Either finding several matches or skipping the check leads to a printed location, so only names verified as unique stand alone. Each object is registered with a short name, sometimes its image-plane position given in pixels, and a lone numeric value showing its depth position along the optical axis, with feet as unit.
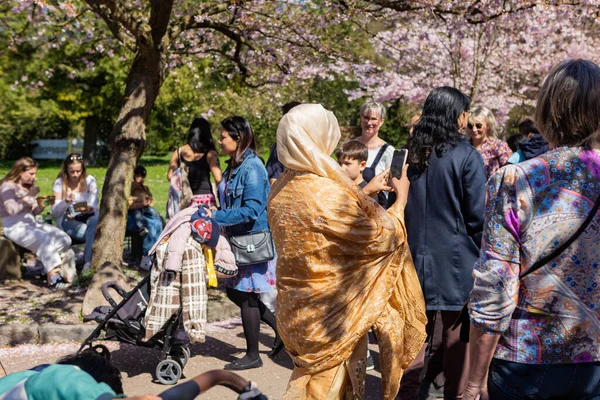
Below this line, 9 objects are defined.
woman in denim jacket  18.62
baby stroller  17.90
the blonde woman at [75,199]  29.12
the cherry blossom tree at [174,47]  24.44
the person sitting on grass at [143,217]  30.30
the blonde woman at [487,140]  22.06
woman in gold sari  11.62
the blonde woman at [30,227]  26.22
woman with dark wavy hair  14.15
